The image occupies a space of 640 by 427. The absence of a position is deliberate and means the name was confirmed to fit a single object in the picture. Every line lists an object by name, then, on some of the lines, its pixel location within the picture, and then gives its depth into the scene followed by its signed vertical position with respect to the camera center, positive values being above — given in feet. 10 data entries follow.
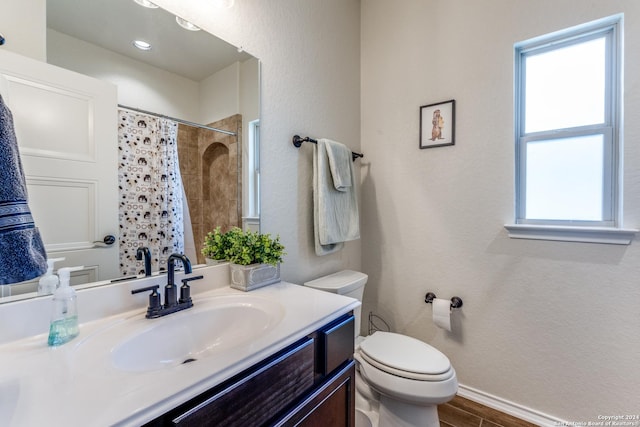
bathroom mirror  2.74 +1.61
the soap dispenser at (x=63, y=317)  2.23 -0.89
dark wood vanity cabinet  1.85 -1.48
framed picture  5.43 +1.70
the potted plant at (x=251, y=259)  3.66 -0.67
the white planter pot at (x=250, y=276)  3.63 -0.89
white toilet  3.78 -2.41
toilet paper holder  5.38 -1.80
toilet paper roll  5.25 -1.99
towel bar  4.84 +1.23
